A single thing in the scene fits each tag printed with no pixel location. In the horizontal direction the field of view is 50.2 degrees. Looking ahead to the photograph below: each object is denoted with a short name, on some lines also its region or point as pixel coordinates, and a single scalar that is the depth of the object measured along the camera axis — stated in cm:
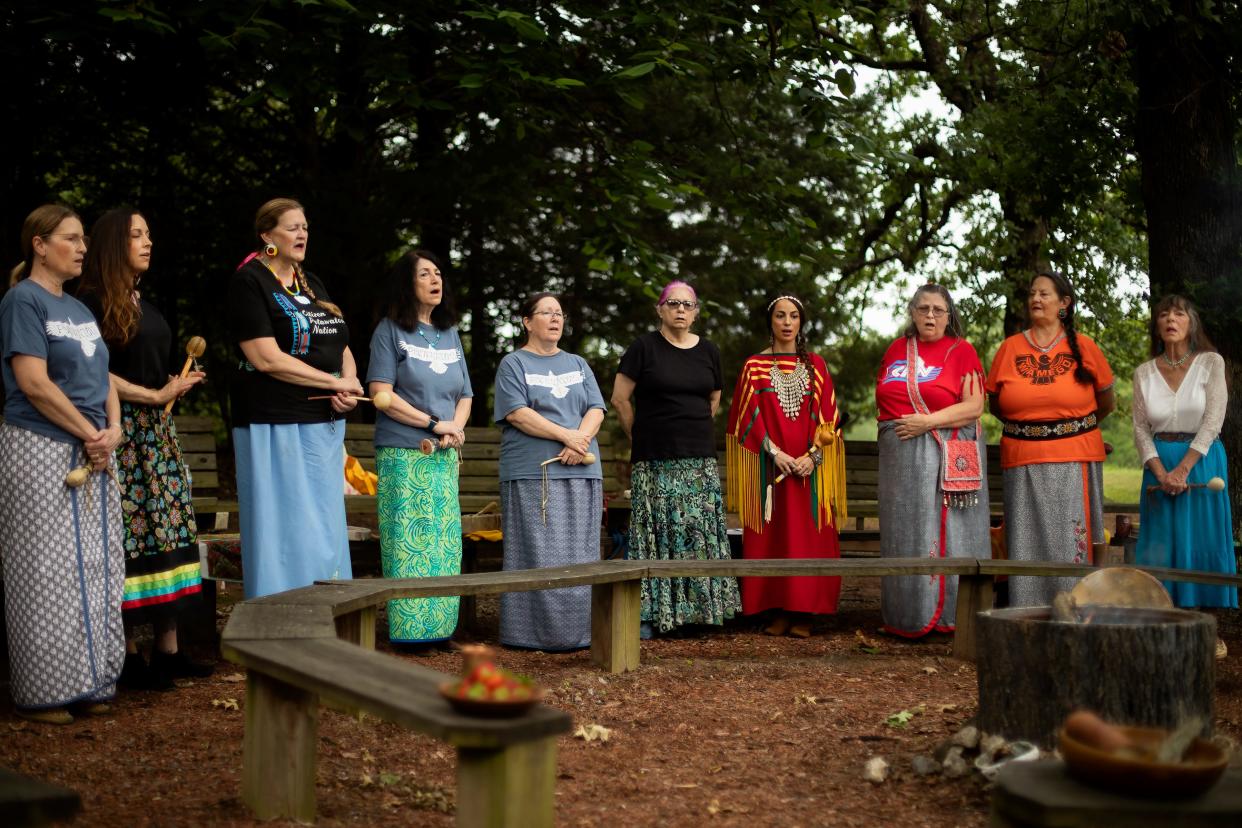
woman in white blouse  669
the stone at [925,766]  418
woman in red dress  722
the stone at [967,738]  423
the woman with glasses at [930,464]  702
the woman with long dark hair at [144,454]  537
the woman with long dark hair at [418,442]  633
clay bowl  279
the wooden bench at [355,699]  283
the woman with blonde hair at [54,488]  480
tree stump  398
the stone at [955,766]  411
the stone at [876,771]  415
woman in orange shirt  687
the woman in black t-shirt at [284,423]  563
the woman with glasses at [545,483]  676
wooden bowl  274
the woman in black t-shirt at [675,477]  710
